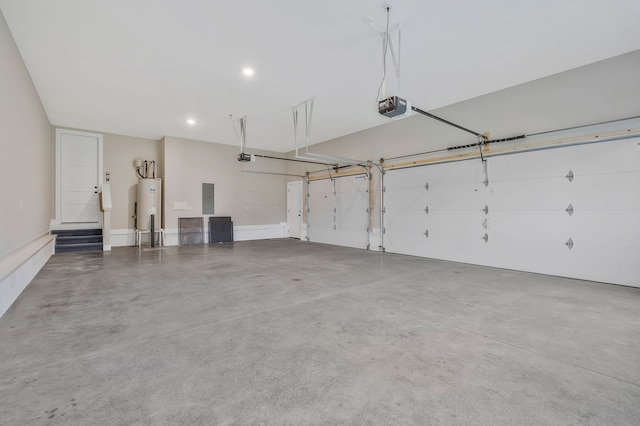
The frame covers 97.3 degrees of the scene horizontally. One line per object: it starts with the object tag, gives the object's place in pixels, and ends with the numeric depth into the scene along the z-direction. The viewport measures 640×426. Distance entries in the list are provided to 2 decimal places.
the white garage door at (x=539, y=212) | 4.22
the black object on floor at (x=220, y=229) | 9.41
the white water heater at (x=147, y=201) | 8.18
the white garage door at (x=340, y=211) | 8.24
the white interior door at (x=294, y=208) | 10.62
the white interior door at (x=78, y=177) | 7.65
